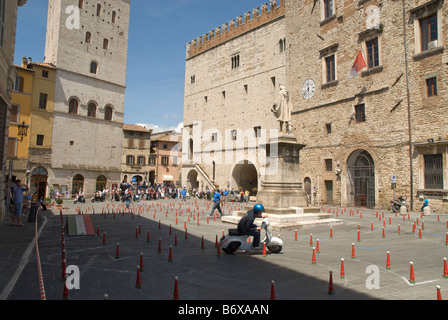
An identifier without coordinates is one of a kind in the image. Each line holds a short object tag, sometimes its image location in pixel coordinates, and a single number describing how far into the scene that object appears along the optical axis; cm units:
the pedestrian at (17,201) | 1250
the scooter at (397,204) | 2017
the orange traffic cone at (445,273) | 609
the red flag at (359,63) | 2359
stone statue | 1526
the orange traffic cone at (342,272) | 605
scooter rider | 797
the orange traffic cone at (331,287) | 511
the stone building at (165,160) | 5716
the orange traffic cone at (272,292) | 455
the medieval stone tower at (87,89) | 3409
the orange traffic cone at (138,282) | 539
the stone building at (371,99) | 2009
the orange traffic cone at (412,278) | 572
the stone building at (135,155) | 4791
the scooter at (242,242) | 807
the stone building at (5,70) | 1288
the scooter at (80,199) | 2887
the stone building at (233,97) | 3434
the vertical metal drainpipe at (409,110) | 2078
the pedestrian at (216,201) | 1602
